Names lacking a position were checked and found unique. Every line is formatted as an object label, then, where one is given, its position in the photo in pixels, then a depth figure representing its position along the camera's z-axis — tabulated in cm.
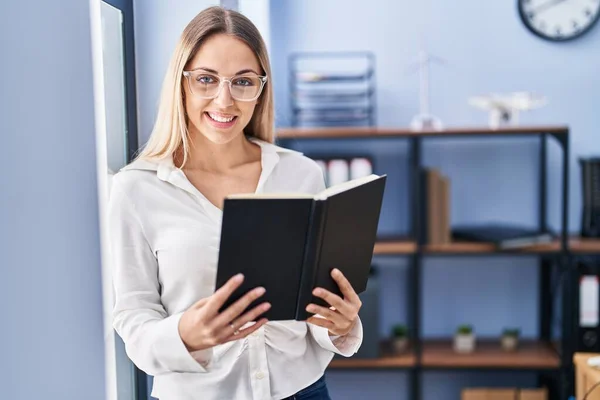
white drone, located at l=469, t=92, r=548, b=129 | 289
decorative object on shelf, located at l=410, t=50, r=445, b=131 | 312
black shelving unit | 288
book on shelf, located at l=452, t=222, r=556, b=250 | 289
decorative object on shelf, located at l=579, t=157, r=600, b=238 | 298
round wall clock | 305
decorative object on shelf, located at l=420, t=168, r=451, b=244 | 295
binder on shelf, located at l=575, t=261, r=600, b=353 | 288
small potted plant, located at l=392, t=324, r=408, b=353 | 304
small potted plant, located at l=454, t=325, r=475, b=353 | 306
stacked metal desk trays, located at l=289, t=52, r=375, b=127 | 303
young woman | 115
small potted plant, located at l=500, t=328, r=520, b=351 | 305
